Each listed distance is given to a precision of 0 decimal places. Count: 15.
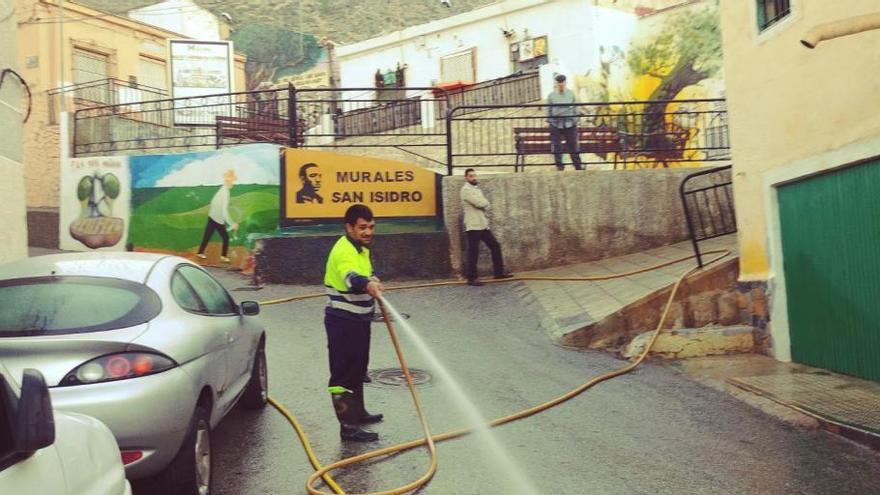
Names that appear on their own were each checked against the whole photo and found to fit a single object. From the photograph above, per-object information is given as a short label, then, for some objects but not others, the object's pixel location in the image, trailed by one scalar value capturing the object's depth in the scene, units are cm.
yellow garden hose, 411
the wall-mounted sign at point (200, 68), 2394
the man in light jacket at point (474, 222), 1162
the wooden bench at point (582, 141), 1404
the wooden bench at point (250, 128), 1598
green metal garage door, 627
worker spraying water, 504
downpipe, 434
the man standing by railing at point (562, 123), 1378
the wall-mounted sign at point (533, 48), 2384
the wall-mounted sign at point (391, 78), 2692
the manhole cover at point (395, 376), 677
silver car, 341
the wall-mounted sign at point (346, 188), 1301
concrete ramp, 840
